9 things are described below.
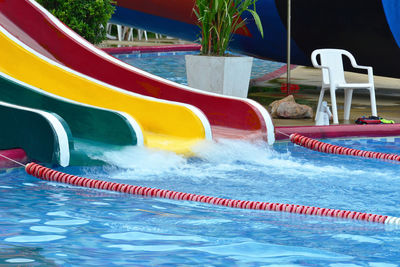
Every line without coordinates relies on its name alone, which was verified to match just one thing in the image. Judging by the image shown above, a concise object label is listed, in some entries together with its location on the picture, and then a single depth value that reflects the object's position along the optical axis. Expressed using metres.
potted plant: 16.05
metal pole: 17.89
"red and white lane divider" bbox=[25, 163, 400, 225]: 8.79
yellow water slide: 12.86
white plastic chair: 15.66
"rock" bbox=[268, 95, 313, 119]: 16.21
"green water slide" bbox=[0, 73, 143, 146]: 12.15
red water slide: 13.64
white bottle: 15.09
